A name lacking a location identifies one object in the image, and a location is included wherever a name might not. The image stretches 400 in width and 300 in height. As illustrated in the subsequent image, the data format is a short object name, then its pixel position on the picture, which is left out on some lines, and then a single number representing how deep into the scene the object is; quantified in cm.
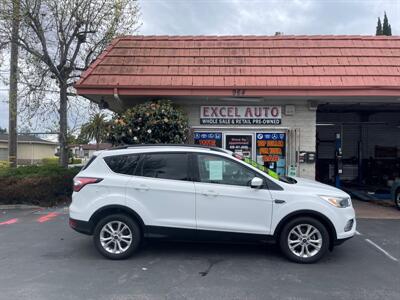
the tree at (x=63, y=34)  1251
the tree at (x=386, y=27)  2691
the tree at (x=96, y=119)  1614
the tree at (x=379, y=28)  2750
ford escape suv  572
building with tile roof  979
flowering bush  926
